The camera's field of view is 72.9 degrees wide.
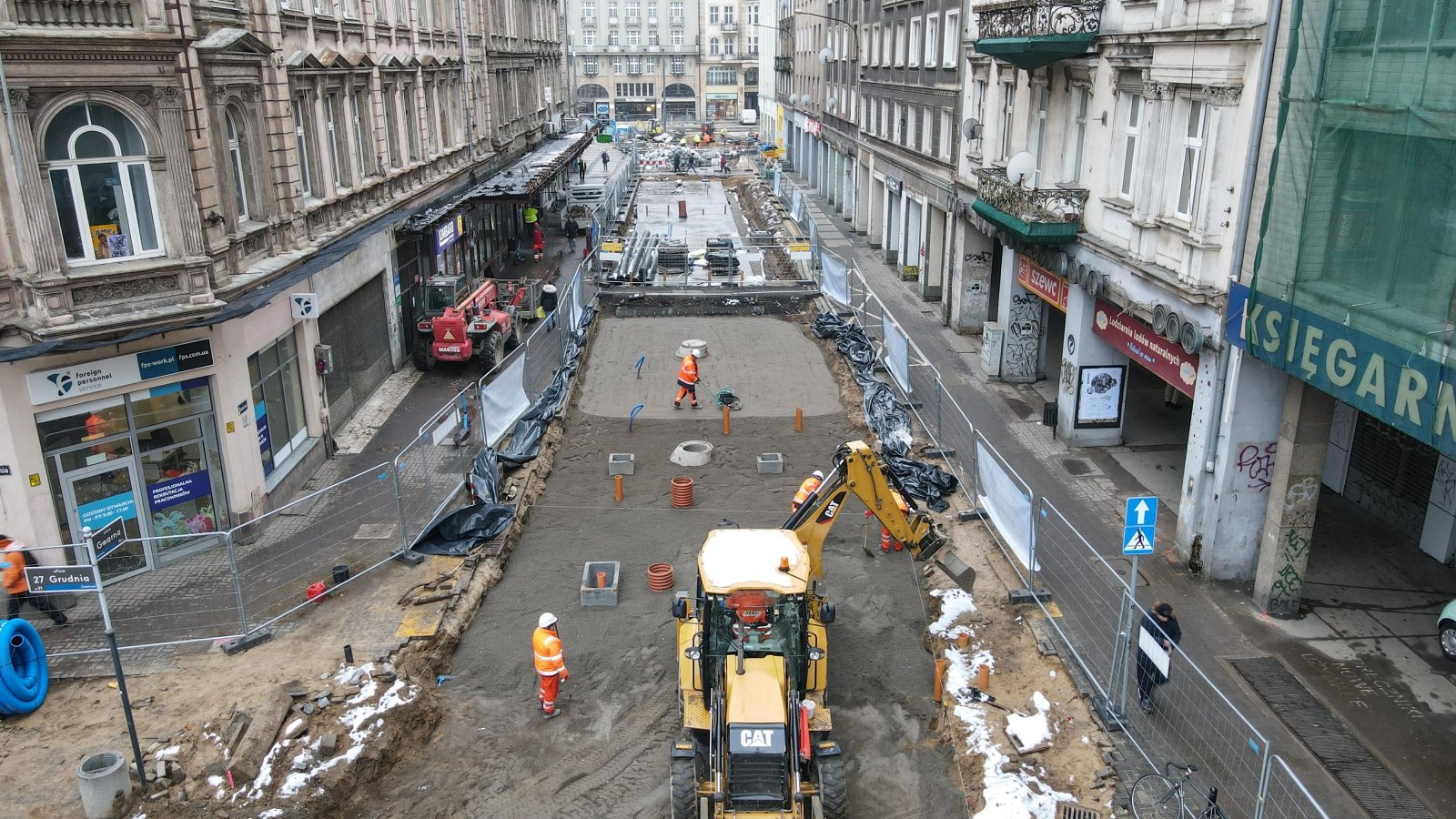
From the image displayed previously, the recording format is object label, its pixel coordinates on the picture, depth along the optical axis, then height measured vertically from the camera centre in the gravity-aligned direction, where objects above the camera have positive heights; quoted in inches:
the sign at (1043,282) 816.3 -154.3
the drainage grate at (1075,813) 379.6 -263.8
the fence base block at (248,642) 504.7 -266.2
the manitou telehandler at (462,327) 997.8 -224.7
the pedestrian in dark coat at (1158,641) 435.2 -238.0
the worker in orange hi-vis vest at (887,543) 621.5 -269.4
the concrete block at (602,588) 562.9 -270.8
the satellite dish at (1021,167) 780.6 -53.8
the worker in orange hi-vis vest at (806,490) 519.2 -199.5
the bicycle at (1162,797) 374.3 -261.2
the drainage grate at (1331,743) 400.5 -273.7
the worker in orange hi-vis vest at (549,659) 452.1 -245.4
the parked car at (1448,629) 482.3 -252.5
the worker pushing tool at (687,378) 870.4 -237.2
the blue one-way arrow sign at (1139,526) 436.5 -183.6
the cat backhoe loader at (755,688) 359.3 -223.1
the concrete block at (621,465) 746.2 -264.8
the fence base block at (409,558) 595.8 -264.4
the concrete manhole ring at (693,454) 762.8 -264.1
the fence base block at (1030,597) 537.0 -260.4
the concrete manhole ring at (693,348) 1056.8 -256.1
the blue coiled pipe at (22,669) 441.7 -248.6
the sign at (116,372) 538.6 -148.4
